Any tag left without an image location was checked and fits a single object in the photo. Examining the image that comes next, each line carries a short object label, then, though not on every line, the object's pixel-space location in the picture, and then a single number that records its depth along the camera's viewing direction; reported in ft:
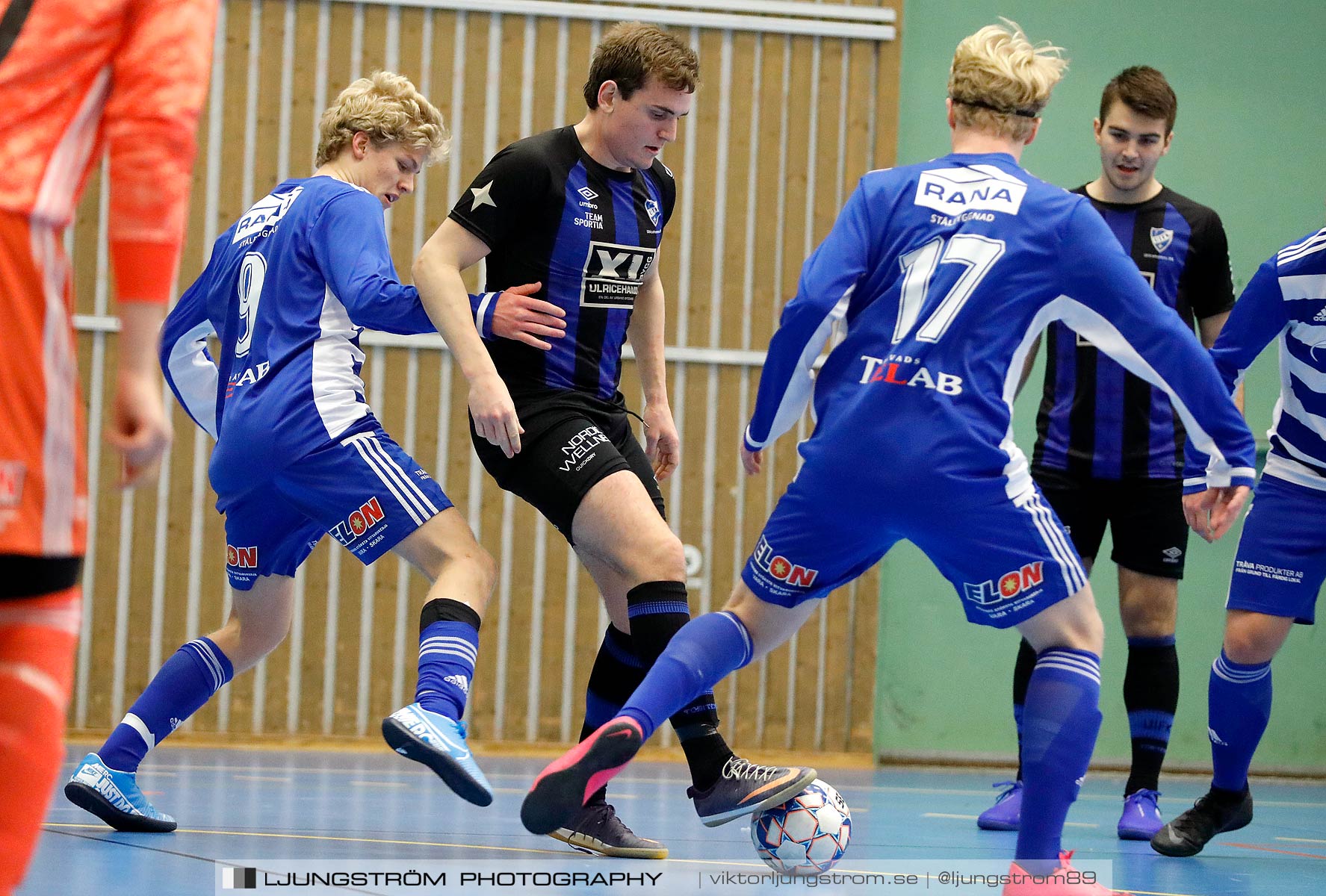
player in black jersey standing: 29.09
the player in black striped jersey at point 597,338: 20.90
